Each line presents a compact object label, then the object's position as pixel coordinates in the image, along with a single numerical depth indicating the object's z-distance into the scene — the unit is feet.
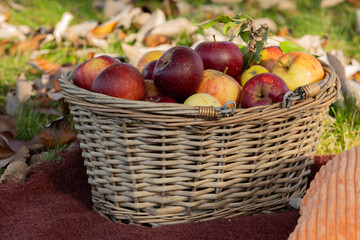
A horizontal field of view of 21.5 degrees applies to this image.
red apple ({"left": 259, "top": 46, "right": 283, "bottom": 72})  5.37
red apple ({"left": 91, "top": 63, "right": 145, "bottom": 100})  4.80
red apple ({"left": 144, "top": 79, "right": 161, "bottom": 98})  5.01
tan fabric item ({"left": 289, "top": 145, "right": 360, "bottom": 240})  4.26
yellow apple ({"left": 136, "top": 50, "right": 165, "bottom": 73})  5.40
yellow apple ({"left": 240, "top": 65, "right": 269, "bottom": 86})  5.18
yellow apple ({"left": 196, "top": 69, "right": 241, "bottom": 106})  4.96
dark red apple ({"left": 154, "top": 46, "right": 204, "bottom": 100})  4.84
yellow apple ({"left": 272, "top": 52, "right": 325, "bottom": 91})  5.06
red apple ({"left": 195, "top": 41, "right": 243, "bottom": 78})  5.12
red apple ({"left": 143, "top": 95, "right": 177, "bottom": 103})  4.83
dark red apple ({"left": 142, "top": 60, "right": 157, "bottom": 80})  5.19
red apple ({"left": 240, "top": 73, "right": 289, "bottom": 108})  4.84
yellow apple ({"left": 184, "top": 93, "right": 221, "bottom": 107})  4.79
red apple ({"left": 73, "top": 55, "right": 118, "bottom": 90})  5.03
